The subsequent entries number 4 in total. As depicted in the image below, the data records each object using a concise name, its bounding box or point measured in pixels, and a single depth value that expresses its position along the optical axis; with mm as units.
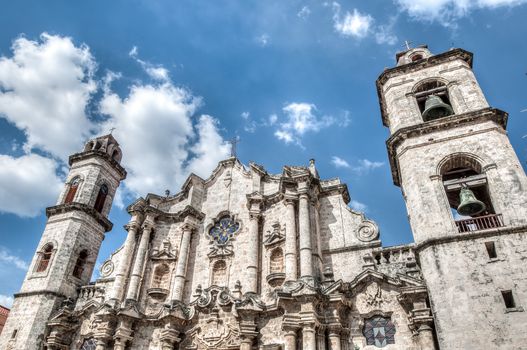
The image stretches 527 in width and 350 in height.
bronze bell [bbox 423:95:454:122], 14758
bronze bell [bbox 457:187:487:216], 11906
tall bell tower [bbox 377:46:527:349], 10038
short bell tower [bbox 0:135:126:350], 16359
